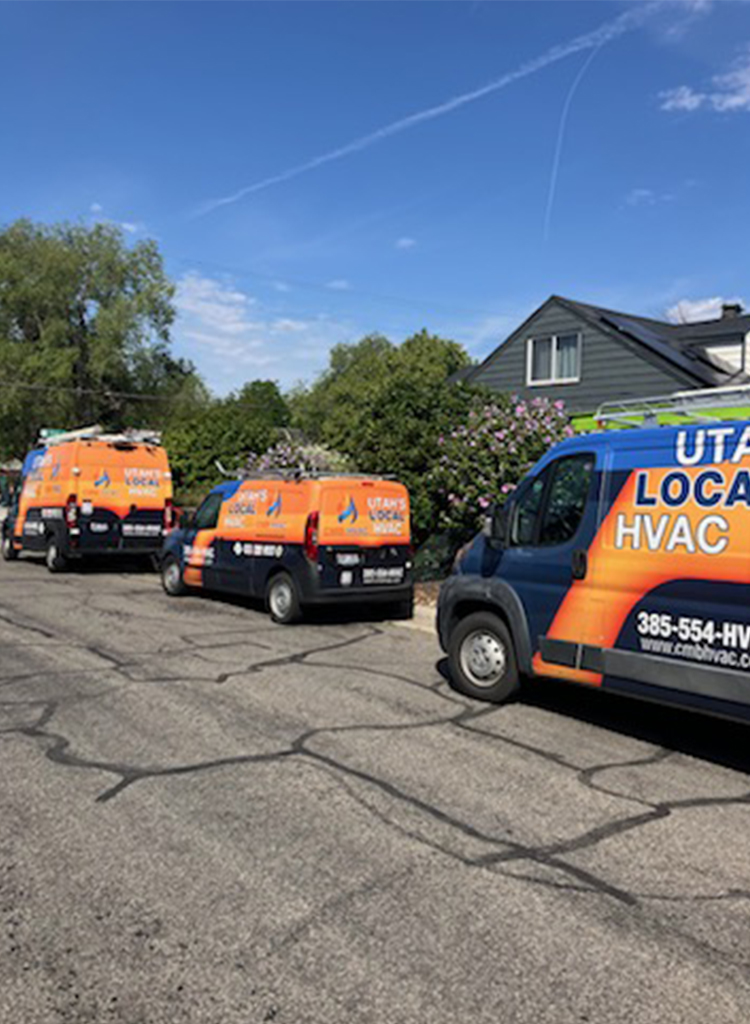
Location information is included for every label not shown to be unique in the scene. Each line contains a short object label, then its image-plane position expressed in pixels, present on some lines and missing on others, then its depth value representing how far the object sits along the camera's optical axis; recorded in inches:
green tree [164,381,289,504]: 949.2
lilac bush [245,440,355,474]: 703.7
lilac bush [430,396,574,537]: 499.8
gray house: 856.3
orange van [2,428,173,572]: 591.8
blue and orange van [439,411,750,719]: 206.1
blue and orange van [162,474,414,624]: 398.9
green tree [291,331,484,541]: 552.4
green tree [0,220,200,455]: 1438.2
